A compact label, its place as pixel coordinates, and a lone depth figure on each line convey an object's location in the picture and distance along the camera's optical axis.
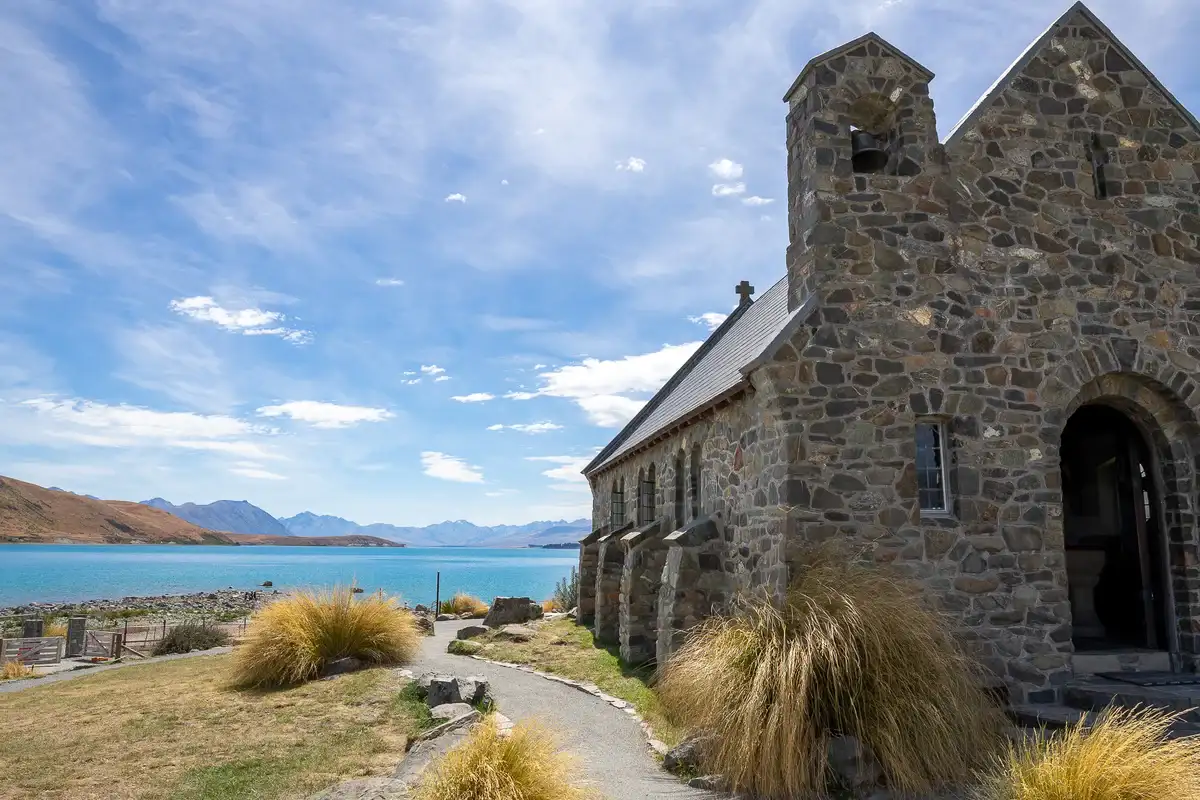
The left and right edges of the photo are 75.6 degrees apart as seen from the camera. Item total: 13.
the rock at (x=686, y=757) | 7.98
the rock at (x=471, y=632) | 19.70
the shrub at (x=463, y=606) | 29.41
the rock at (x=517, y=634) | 18.80
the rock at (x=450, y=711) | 9.75
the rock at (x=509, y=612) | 22.56
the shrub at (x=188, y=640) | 20.58
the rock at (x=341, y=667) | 13.74
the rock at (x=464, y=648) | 17.44
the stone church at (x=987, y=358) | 10.43
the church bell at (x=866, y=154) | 11.37
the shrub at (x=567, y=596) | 27.02
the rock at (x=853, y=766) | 7.19
